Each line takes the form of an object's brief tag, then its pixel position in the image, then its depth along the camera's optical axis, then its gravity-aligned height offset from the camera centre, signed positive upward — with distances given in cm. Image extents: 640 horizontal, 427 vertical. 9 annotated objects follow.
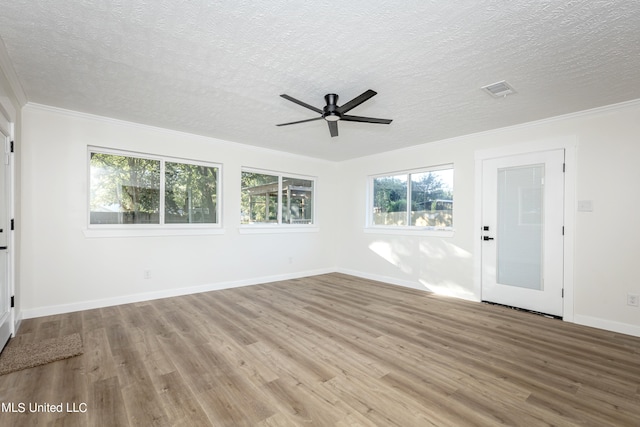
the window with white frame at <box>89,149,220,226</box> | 404 +31
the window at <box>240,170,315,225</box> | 544 +25
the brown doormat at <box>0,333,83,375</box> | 241 -122
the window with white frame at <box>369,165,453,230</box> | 496 +22
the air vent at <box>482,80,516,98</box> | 285 +119
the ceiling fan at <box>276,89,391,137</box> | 282 +99
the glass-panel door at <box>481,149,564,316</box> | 378 -26
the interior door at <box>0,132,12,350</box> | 279 -30
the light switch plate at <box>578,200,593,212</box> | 352 +6
